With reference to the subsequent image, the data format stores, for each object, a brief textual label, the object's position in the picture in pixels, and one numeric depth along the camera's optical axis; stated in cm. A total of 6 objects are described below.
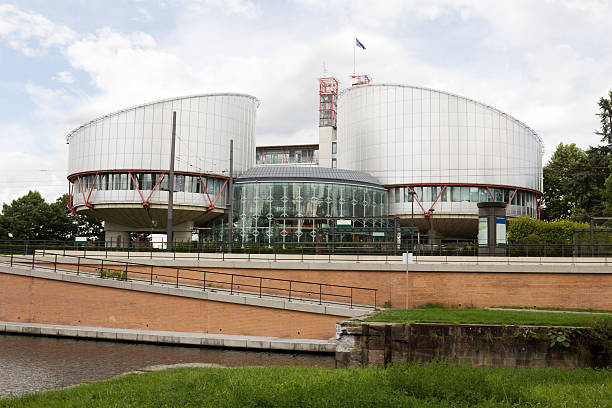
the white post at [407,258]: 2325
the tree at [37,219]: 5959
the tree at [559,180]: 6312
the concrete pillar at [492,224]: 3100
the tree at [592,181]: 5319
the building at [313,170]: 4988
